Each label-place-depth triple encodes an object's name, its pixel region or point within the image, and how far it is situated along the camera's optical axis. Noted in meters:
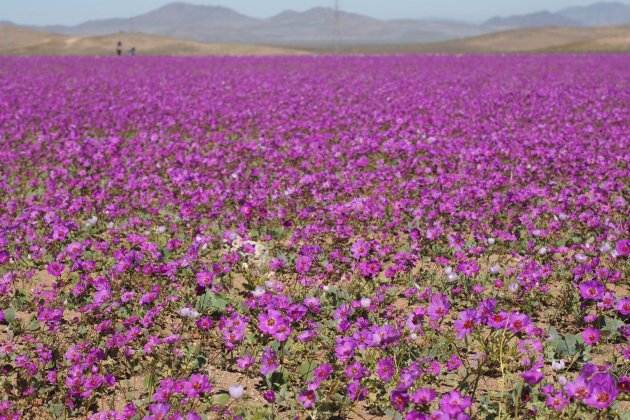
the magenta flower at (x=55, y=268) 5.52
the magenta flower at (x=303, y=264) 5.53
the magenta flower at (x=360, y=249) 6.01
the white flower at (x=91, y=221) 7.62
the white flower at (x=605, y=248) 6.22
